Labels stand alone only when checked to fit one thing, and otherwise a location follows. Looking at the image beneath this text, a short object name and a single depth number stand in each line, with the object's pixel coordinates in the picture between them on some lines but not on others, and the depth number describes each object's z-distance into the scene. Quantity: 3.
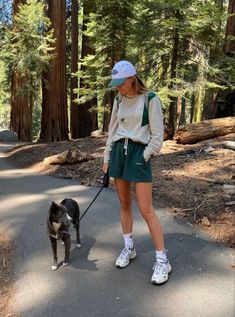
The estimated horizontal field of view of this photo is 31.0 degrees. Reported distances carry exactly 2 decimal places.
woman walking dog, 4.37
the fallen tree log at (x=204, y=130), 11.07
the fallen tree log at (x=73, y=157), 10.38
